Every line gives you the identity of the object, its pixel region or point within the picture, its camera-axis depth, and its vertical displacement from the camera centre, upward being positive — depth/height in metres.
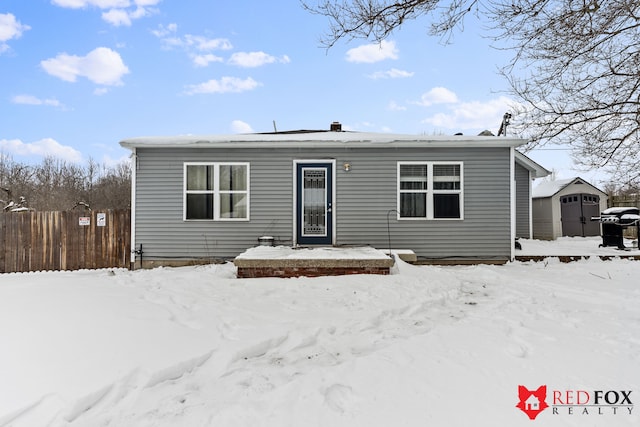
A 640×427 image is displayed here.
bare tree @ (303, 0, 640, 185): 3.76 +2.31
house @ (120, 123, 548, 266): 7.69 +0.47
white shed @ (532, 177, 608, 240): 14.40 +0.40
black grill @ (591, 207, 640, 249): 9.06 -0.11
